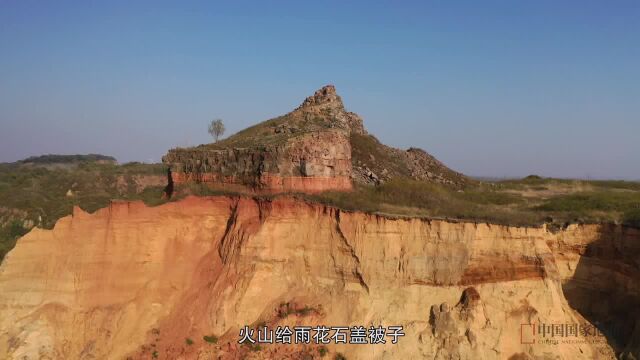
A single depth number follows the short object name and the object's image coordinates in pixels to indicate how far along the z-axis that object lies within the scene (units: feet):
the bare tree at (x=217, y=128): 208.74
